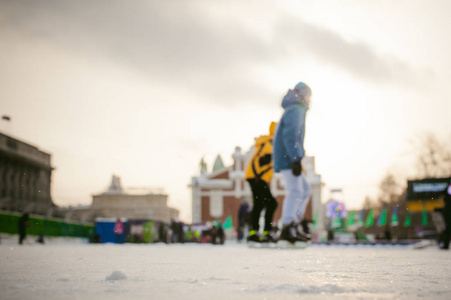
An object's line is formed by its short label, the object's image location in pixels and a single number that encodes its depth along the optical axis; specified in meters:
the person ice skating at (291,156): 8.38
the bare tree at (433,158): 43.41
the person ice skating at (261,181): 9.31
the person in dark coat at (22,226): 17.22
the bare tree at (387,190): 66.69
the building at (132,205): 82.81
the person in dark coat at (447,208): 9.50
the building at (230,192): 49.72
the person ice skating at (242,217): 20.61
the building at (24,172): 51.21
